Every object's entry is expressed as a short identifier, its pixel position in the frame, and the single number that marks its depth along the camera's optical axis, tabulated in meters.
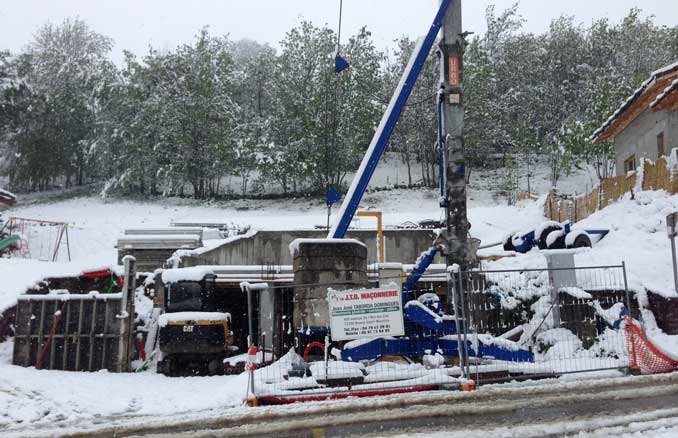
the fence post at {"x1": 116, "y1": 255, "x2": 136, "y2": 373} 12.16
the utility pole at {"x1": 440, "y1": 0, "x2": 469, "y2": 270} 10.42
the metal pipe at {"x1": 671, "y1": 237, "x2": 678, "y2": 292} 11.30
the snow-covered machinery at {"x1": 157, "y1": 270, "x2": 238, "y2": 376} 11.71
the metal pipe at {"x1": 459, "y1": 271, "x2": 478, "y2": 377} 8.46
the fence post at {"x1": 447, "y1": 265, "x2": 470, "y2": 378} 8.48
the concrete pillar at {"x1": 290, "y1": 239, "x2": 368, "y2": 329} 9.93
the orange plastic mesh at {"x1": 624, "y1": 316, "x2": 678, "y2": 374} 8.81
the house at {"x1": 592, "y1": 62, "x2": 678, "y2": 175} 18.97
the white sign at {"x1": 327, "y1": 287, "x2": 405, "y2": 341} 8.58
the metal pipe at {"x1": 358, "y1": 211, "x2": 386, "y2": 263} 15.69
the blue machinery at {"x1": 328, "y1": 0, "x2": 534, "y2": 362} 9.16
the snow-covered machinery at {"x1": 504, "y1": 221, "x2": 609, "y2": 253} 14.40
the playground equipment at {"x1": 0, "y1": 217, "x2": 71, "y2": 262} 22.40
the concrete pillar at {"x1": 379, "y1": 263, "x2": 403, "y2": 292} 13.73
